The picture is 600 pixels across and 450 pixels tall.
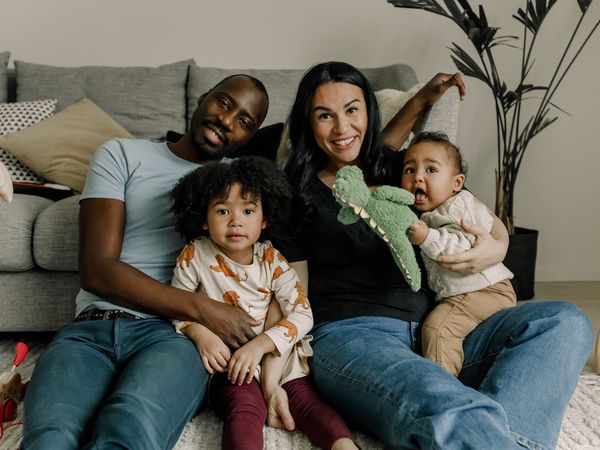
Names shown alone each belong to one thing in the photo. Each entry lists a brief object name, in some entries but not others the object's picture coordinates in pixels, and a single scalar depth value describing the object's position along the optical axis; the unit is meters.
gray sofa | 2.44
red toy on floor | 1.34
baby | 1.31
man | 1.05
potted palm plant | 2.28
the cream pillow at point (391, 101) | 1.89
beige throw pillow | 2.15
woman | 1.06
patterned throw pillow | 2.22
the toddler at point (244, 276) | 1.28
